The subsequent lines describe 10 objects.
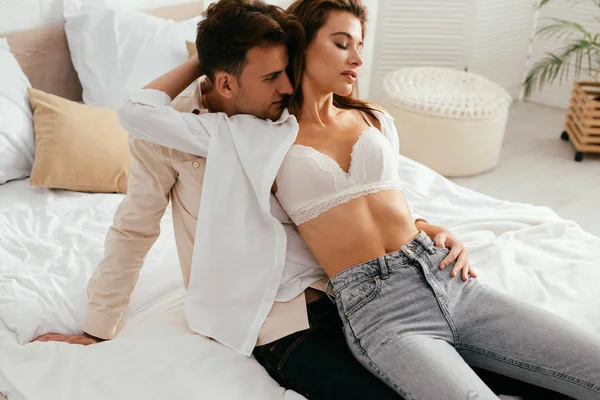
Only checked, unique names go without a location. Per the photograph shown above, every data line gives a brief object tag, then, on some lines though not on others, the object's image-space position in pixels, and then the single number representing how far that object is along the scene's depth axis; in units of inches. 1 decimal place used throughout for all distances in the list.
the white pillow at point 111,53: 96.4
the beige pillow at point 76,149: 81.7
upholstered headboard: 93.6
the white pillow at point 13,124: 82.5
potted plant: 137.5
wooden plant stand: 137.3
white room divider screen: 153.2
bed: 50.9
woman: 48.6
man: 51.4
